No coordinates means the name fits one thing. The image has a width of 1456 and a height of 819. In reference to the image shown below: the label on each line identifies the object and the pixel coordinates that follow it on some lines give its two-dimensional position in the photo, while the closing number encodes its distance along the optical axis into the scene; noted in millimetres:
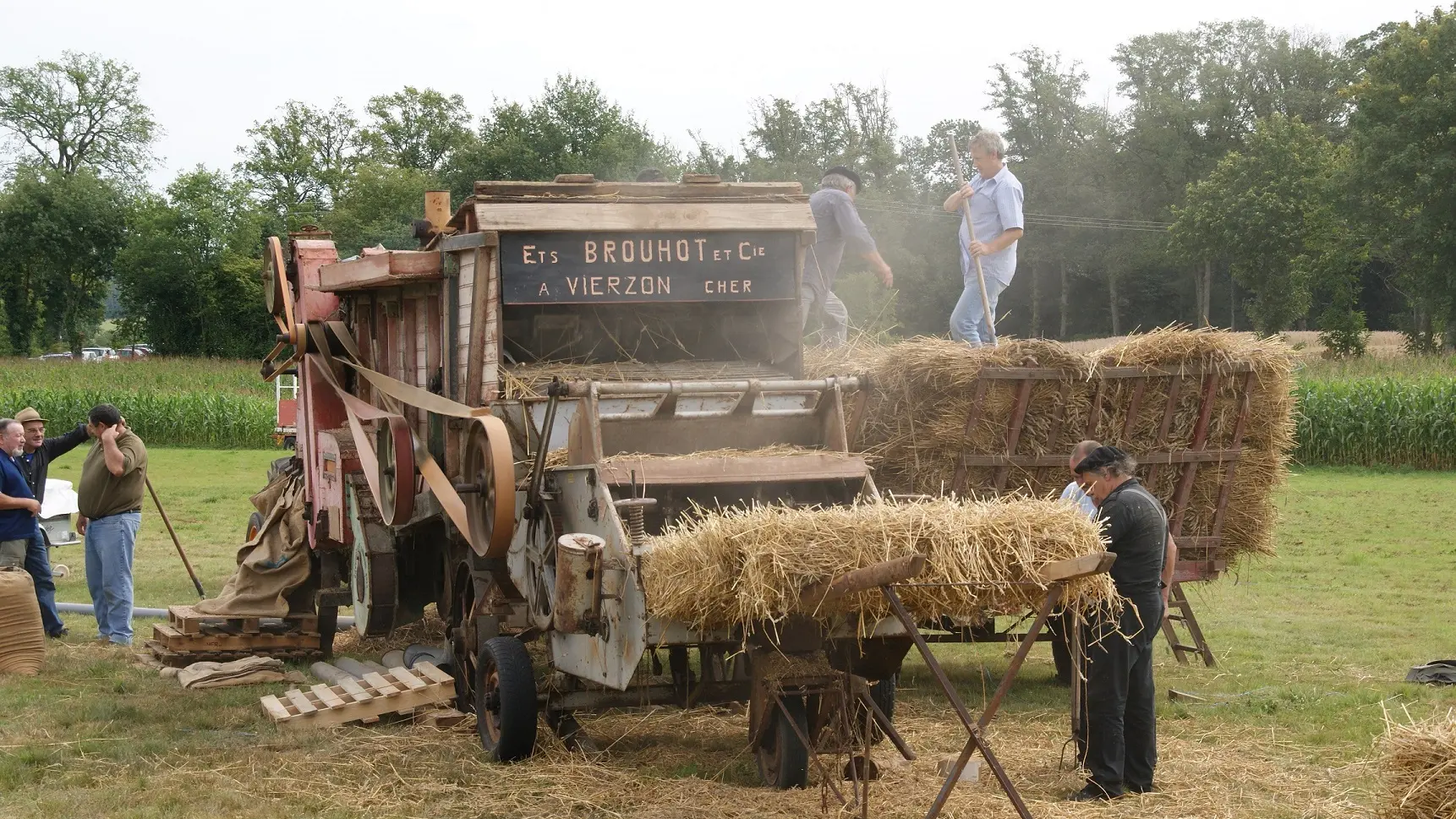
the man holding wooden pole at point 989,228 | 10133
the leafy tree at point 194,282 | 64688
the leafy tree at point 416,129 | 80938
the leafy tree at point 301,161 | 80750
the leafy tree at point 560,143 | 60281
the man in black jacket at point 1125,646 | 6992
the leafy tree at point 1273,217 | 57375
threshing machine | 6887
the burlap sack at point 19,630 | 10281
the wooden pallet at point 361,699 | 8719
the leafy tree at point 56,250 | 70438
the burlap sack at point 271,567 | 11414
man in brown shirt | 11477
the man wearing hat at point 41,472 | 11922
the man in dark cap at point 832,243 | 10836
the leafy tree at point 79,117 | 80625
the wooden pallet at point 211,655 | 10781
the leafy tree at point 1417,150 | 48625
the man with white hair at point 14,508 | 11594
